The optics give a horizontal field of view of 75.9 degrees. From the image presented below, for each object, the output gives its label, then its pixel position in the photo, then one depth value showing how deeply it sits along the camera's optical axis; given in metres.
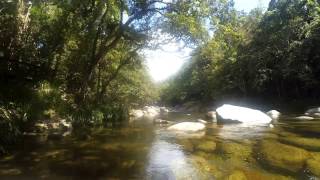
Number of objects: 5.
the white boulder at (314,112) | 16.31
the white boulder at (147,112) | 29.00
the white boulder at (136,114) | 22.54
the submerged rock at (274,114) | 15.94
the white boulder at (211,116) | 15.56
